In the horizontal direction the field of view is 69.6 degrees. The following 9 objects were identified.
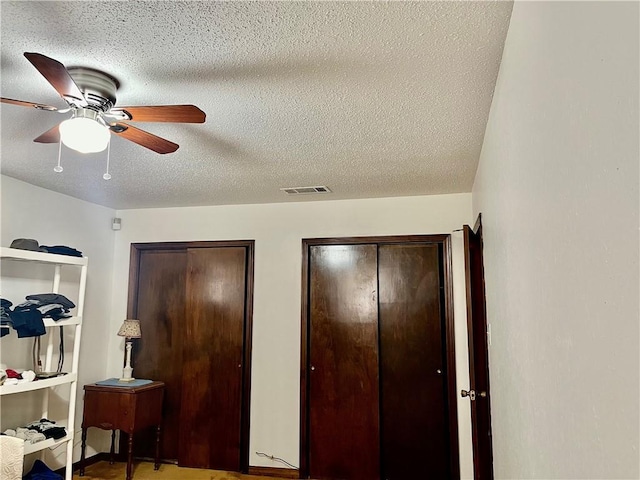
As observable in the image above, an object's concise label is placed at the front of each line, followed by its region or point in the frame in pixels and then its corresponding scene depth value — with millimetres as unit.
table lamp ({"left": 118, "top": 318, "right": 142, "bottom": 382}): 4160
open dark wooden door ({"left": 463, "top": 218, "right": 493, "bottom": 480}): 2701
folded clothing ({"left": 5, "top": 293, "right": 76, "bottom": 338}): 3131
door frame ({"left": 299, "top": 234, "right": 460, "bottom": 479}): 3742
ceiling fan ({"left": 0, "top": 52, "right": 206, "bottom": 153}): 1845
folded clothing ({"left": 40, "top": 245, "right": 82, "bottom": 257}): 3507
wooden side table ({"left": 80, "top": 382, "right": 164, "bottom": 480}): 3846
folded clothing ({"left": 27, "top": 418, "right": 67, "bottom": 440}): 3338
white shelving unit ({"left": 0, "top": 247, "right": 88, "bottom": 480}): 3131
